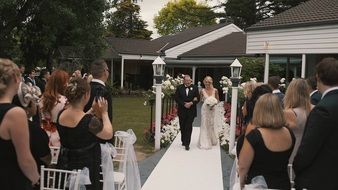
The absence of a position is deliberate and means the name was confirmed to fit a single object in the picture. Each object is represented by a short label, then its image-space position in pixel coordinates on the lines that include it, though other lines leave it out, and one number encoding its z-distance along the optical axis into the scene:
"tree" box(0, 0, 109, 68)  22.72
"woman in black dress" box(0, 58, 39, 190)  3.29
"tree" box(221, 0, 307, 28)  42.91
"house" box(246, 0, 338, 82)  17.27
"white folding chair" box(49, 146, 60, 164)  5.15
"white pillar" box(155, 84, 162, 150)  12.49
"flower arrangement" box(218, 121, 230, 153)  13.23
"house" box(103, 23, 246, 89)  33.19
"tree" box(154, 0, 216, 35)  66.74
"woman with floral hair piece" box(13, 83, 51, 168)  3.91
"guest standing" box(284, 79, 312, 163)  5.21
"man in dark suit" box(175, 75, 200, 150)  12.17
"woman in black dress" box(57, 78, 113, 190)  4.65
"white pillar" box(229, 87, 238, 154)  12.30
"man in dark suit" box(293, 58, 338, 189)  3.67
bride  12.41
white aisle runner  8.48
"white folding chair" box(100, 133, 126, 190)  5.85
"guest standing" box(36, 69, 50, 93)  15.10
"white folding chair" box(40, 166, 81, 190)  4.44
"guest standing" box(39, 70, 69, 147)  5.97
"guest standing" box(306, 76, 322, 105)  6.25
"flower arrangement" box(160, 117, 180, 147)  13.21
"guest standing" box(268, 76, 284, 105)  7.70
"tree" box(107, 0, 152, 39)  62.12
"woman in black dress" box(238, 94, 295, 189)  4.16
